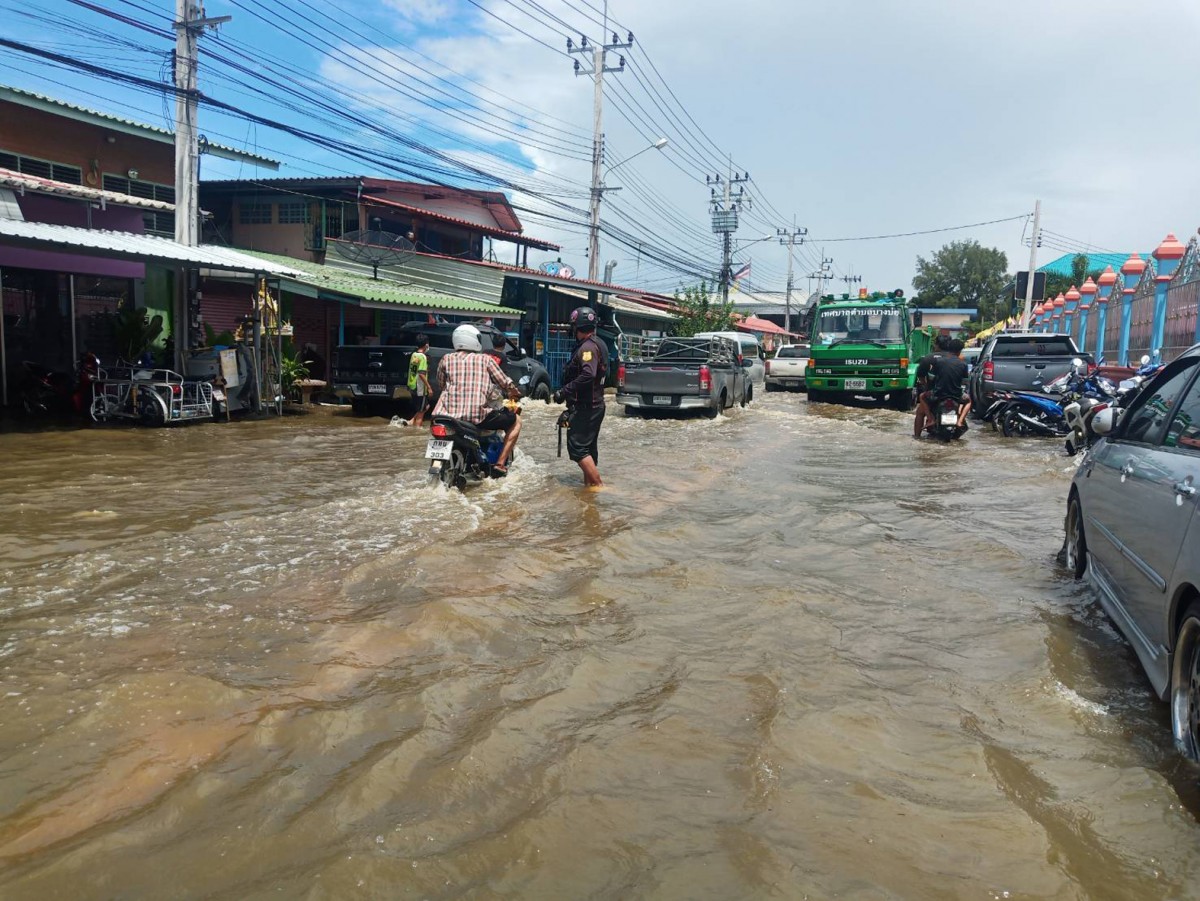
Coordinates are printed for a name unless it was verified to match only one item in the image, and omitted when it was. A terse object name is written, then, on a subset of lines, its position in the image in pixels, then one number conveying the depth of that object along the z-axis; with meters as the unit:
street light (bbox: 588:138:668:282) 28.39
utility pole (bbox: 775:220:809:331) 61.01
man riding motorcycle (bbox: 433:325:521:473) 7.95
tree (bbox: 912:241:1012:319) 79.25
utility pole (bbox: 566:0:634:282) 28.42
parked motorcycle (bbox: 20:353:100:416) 13.63
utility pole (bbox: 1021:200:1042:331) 34.88
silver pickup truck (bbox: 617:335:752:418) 17.11
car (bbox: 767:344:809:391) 27.64
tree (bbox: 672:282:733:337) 36.56
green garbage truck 19.62
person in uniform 8.43
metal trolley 13.32
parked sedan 3.10
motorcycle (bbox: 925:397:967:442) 13.55
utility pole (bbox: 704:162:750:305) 46.66
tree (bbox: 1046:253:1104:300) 54.75
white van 23.78
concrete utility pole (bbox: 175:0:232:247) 14.74
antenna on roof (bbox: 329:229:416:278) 22.98
